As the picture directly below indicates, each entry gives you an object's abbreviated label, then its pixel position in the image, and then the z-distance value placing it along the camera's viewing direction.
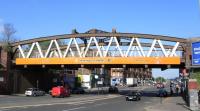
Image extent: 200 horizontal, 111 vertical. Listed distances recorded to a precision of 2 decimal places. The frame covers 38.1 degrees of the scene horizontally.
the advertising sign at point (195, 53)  25.28
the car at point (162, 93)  50.40
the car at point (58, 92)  43.62
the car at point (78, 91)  58.31
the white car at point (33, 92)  45.53
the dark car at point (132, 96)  39.83
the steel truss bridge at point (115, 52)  44.03
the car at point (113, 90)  62.33
